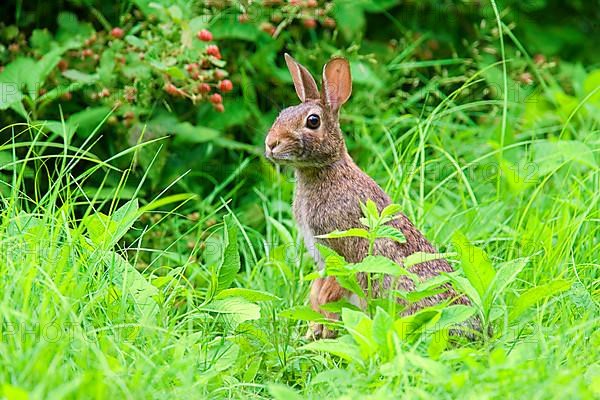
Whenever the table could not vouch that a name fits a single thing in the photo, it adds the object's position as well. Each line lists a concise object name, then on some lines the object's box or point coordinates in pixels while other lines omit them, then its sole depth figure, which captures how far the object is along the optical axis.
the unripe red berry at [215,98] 9.13
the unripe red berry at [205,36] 9.03
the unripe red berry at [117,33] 9.54
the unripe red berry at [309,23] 10.38
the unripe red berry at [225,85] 9.02
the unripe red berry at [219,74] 9.09
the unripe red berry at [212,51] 8.98
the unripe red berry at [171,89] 8.99
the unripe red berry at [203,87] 9.02
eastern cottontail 7.62
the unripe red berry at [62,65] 9.70
